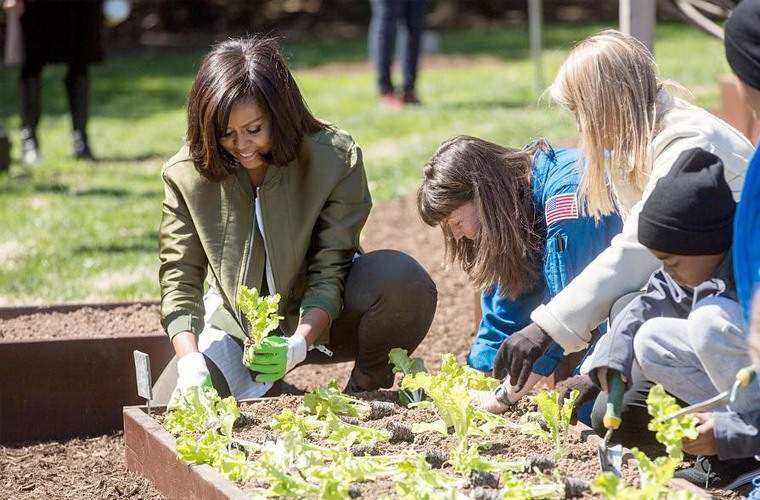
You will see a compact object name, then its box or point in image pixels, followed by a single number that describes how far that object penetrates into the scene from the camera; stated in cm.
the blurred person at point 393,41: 1604
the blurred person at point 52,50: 1375
